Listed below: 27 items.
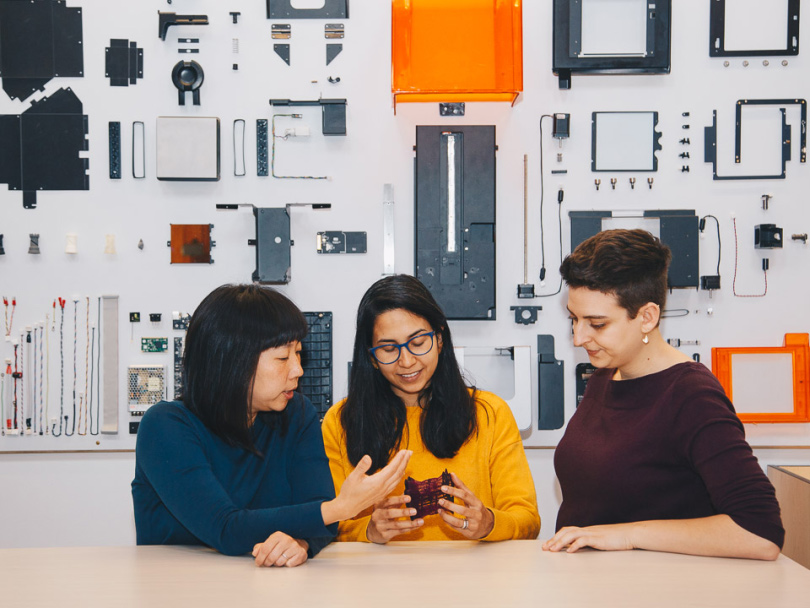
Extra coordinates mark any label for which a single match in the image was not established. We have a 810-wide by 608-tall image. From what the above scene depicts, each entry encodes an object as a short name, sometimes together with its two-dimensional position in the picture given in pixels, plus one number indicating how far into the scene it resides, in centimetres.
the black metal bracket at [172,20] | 344
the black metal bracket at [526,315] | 349
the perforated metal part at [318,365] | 346
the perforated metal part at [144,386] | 350
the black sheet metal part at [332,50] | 350
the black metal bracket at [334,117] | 347
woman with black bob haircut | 154
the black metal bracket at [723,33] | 349
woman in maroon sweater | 150
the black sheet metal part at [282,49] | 351
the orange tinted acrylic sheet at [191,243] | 350
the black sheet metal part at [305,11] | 349
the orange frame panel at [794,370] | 347
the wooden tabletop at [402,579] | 131
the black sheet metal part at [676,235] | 346
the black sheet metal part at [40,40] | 350
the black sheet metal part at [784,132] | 350
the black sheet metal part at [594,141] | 351
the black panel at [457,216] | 344
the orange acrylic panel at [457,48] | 327
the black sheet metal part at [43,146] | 352
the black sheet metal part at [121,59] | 351
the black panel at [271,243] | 344
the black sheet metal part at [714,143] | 351
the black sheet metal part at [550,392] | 347
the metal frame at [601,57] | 343
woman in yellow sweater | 200
